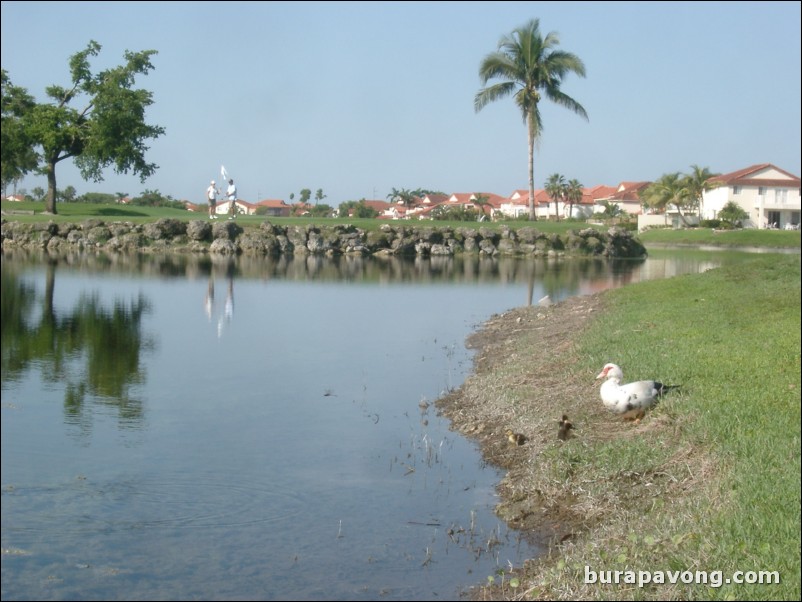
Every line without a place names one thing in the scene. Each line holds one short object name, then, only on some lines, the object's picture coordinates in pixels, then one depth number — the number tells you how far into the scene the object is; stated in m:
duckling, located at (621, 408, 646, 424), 9.98
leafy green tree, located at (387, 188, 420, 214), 129.12
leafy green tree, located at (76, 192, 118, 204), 94.88
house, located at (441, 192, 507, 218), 122.11
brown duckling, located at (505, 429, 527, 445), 10.75
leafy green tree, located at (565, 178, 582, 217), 113.96
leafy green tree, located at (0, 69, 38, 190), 56.31
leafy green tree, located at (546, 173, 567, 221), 113.69
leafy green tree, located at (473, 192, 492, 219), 119.63
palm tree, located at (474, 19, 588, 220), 57.94
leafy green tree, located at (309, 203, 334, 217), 87.56
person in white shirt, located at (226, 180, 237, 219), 57.00
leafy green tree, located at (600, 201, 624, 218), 93.01
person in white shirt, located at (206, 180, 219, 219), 58.12
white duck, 10.02
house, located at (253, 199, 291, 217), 114.81
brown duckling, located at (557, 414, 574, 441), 10.03
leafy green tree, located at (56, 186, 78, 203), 99.69
